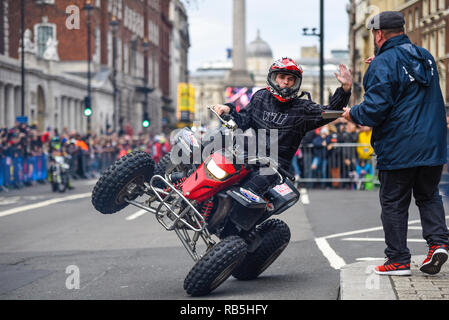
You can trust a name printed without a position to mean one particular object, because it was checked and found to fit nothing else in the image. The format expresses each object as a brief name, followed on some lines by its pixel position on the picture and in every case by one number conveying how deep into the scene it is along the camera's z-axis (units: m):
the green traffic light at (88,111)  34.38
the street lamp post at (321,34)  29.79
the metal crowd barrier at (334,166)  22.30
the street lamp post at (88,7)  34.36
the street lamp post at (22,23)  23.92
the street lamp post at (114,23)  42.47
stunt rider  6.40
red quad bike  6.16
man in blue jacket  5.94
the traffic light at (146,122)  32.91
